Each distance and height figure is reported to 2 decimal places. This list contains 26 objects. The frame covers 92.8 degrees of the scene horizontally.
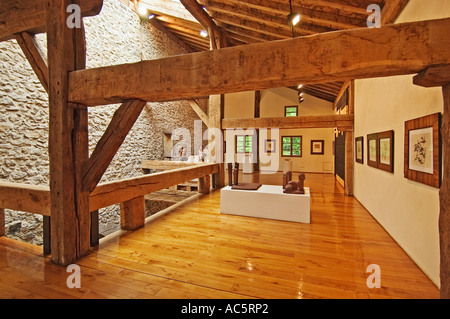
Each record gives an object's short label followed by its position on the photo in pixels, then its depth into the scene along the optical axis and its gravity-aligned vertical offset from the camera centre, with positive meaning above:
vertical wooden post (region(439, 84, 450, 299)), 1.43 -0.37
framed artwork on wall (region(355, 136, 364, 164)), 4.59 +0.12
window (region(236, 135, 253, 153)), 10.63 +0.62
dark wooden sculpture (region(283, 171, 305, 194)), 3.67 -0.55
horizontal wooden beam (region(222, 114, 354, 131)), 5.39 +0.90
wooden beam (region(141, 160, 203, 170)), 7.00 -0.30
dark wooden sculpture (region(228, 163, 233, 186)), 4.58 -0.36
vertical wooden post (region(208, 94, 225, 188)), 6.19 +0.83
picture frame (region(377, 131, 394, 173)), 2.96 +0.05
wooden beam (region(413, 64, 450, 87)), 1.34 +0.51
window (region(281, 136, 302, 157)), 10.48 +0.49
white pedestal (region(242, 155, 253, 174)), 10.23 -0.46
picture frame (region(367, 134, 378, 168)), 3.65 +0.08
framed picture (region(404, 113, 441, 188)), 1.92 +0.04
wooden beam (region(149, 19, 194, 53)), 7.66 +4.82
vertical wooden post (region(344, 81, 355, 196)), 5.37 +0.00
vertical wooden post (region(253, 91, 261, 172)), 10.77 +0.07
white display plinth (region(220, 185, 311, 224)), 3.48 -0.83
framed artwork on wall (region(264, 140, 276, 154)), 10.80 +0.47
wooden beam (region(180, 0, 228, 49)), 4.72 +3.29
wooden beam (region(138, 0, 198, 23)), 6.08 +4.35
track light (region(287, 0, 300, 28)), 3.05 +1.99
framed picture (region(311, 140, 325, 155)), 10.11 +0.38
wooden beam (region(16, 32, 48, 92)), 2.35 +1.17
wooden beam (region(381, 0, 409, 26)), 2.66 +1.89
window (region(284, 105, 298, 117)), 10.46 +2.20
